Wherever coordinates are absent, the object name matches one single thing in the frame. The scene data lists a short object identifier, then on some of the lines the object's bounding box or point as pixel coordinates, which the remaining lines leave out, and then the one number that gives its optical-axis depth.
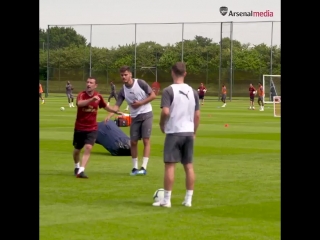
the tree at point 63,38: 75.50
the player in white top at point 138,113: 15.95
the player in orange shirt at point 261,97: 52.00
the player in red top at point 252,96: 53.09
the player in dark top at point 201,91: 60.74
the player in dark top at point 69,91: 53.73
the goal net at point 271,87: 61.21
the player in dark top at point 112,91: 60.90
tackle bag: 19.58
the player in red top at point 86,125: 15.44
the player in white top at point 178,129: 11.82
